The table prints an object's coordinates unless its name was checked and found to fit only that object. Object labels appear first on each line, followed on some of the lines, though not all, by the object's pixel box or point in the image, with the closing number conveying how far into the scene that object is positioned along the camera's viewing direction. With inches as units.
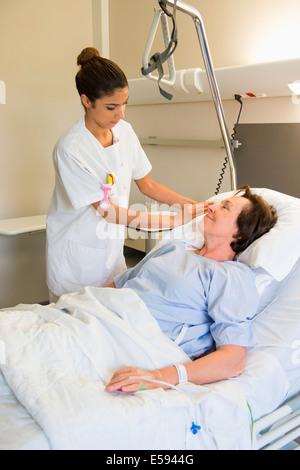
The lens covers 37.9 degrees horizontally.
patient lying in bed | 47.9
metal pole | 65.1
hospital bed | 38.0
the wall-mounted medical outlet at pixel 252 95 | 94.3
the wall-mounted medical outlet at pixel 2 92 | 113.4
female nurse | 69.0
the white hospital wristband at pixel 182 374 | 46.4
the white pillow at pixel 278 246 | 59.5
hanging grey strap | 58.7
